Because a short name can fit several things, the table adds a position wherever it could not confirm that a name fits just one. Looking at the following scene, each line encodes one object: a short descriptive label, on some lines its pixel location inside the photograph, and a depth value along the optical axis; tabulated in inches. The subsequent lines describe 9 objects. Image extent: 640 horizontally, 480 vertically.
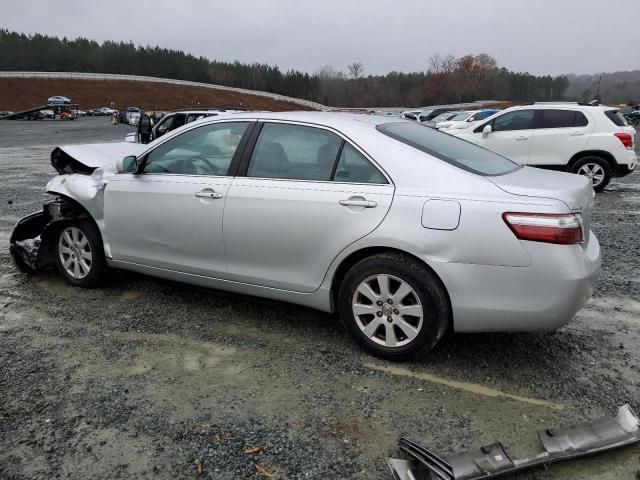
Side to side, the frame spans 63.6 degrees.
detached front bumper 88.8
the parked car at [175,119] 550.6
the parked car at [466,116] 700.3
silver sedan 113.3
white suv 382.6
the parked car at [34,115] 1946.4
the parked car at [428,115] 1310.3
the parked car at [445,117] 1041.1
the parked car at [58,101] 2499.9
